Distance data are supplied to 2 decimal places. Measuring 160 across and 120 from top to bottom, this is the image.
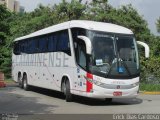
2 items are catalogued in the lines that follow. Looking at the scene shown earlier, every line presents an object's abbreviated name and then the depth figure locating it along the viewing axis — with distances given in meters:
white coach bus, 17.16
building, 124.94
